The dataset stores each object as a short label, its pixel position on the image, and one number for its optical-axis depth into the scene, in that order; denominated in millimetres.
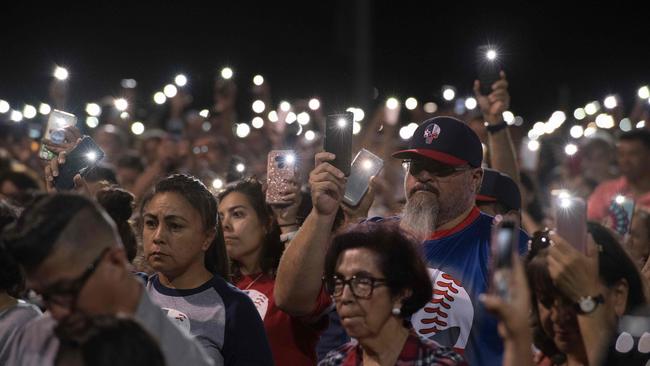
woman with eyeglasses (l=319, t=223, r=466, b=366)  6880
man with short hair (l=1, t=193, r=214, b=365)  4869
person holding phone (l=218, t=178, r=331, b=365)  9871
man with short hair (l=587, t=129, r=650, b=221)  16177
